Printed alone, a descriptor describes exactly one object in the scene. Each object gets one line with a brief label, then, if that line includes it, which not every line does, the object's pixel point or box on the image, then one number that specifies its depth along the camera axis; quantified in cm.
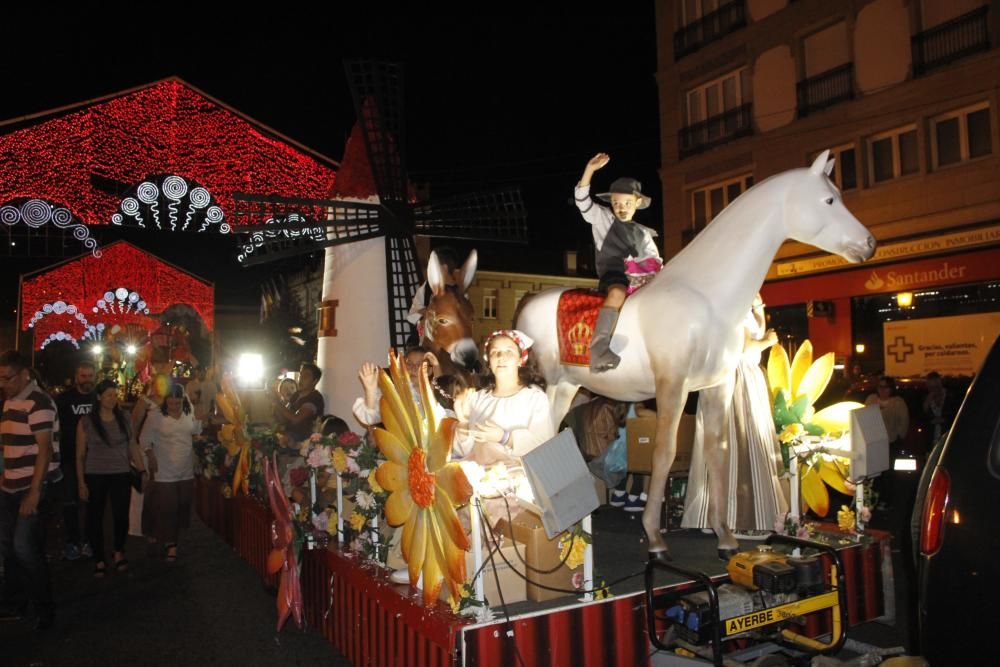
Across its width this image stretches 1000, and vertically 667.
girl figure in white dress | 438
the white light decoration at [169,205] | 1214
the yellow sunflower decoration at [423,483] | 351
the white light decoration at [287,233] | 1082
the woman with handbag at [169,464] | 812
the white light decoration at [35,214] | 1248
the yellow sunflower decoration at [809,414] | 562
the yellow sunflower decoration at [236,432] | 781
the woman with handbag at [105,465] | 732
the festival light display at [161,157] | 1207
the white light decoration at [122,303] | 2205
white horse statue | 475
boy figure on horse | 536
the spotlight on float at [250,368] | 2180
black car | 262
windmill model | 1040
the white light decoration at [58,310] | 2096
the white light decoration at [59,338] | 2216
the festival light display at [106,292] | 2016
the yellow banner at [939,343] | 1469
